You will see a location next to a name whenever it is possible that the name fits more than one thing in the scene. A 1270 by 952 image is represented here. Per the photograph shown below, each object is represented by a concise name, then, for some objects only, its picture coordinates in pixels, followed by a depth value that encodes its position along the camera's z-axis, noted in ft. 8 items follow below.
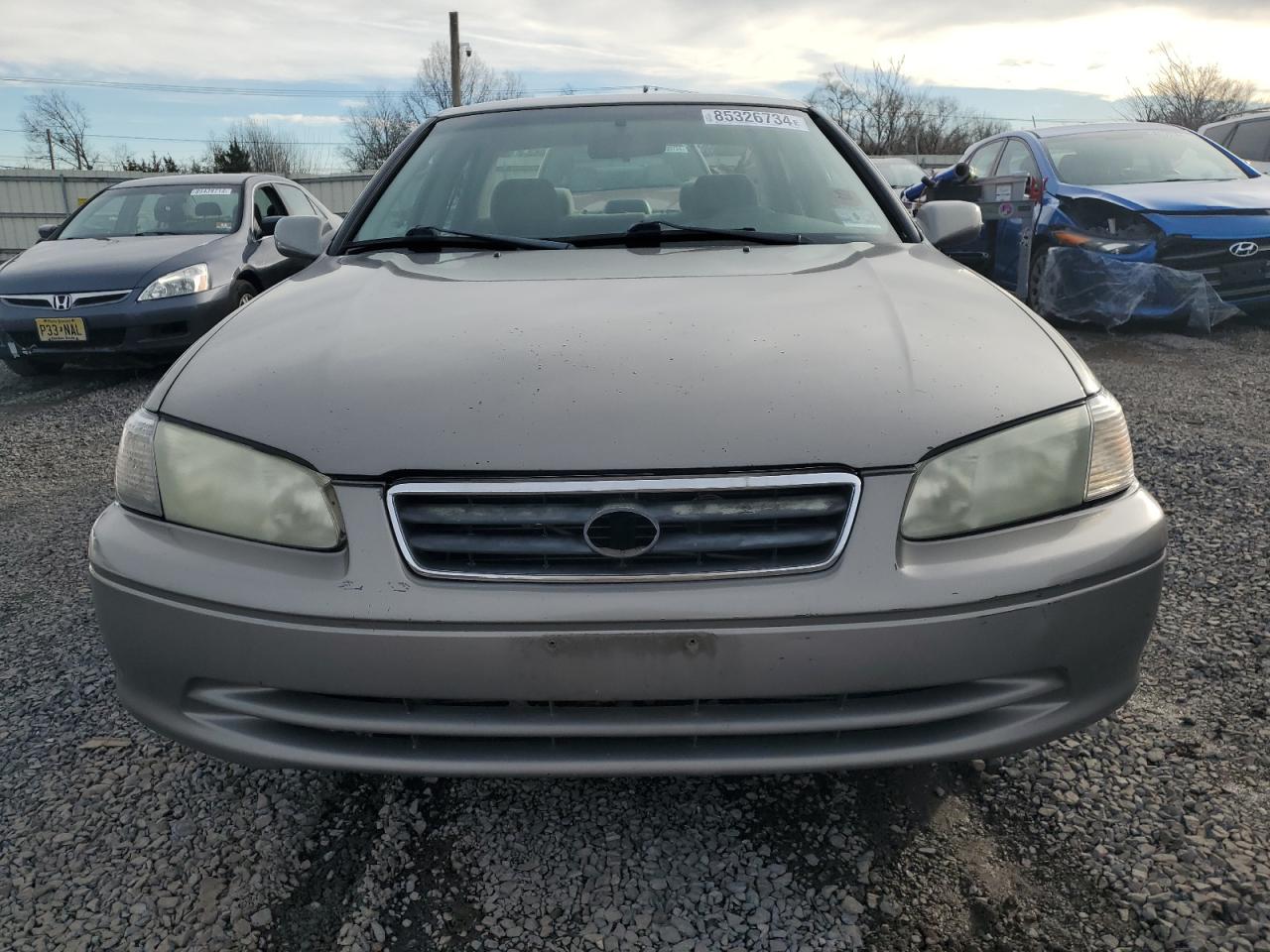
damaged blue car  21.68
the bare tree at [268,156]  168.75
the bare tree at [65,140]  173.27
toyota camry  4.92
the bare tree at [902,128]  136.98
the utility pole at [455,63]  110.42
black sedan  21.21
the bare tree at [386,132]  157.18
